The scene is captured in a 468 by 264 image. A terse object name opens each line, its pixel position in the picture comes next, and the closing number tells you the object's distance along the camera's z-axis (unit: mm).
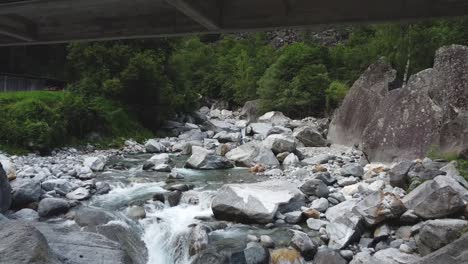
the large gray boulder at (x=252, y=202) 8828
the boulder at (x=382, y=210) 8062
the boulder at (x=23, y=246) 5547
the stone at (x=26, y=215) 8797
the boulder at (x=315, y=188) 10297
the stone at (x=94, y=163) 13828
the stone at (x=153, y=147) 18906
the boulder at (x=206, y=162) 14516
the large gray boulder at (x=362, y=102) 16875
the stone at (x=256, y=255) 7227
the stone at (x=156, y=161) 14339
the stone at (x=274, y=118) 27672
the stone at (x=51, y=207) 9039
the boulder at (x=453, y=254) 6016
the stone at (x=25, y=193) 9594
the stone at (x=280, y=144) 16312
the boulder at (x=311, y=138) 19109
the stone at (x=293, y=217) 8922
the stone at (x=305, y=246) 7504
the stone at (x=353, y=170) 12125
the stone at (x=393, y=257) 6941
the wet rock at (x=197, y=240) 7777
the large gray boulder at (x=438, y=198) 7605
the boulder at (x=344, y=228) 7707
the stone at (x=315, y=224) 8562
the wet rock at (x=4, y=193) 8852
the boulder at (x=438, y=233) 6852
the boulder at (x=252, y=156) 15094
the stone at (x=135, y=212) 9180
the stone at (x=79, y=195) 10352
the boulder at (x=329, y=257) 7141
